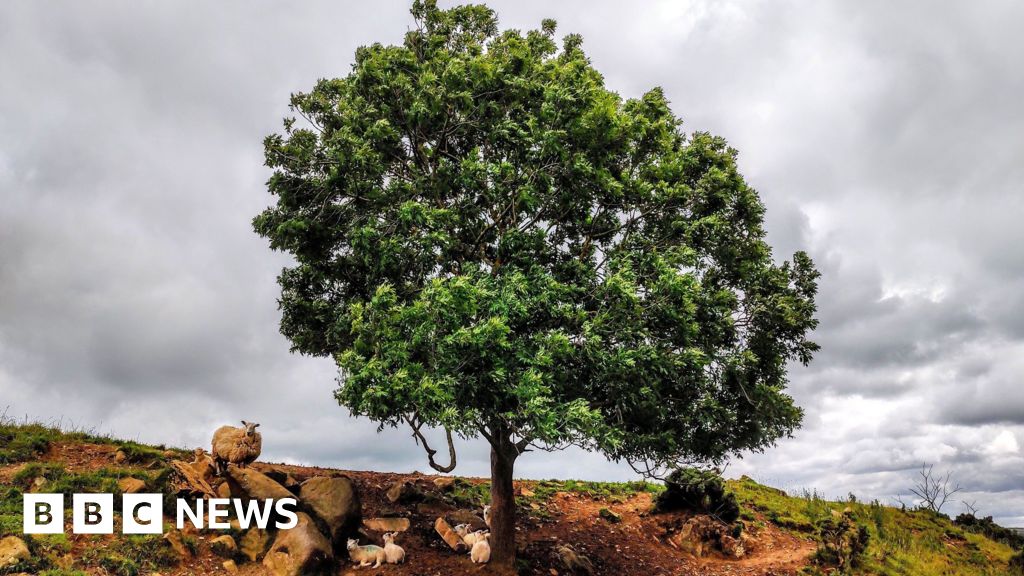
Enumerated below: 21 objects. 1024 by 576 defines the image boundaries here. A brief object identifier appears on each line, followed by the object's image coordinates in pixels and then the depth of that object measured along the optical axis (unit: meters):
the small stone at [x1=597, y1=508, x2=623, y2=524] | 24.81
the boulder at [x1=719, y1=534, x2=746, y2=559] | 22.27
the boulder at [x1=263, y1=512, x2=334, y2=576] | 16.02
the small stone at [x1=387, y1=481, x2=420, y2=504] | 22.23
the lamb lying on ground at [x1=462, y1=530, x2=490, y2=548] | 19.23
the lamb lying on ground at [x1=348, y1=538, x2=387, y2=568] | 17.34
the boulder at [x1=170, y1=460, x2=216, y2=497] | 18.11
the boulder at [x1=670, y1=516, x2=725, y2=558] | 22.55
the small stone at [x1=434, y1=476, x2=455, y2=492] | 25.14
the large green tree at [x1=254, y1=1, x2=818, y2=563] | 15.01
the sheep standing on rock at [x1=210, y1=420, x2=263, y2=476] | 18.64
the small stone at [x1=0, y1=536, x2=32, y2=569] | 14.46
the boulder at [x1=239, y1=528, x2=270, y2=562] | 16.77
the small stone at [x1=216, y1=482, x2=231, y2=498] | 18.25
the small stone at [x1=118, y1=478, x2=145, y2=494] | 18.44
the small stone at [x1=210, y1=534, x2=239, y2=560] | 16.59
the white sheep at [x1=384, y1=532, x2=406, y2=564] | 17.58
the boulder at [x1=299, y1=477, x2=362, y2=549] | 17.86
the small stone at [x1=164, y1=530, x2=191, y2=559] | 16.22
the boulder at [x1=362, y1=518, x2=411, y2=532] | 19.78
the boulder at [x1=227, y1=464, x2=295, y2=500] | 17.80
